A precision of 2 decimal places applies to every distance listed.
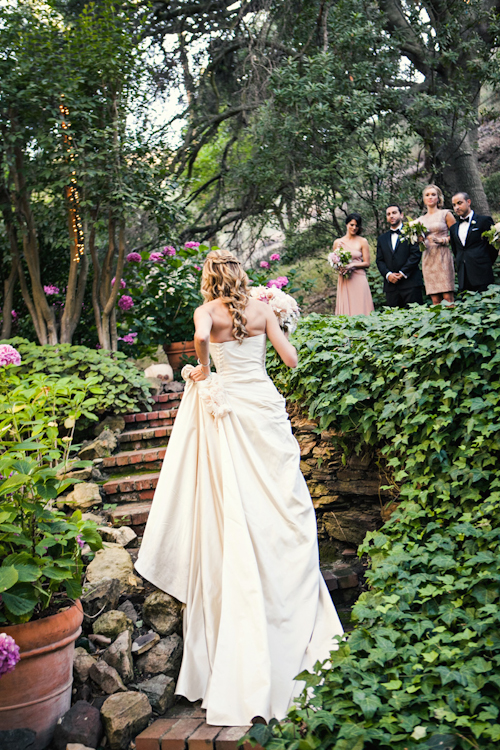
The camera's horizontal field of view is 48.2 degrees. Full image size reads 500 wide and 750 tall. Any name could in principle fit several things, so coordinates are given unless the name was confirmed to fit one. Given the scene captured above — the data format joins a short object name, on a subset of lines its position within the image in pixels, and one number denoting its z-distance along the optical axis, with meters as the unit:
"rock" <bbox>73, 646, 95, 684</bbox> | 2.85
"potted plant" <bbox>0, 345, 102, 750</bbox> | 2.41
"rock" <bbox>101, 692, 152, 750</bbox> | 2.58
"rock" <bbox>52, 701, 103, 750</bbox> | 2.47
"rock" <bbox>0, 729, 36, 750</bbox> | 2.33
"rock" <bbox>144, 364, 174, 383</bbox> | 7.34
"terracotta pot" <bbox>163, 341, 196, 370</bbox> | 7.71
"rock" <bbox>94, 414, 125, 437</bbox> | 5.67
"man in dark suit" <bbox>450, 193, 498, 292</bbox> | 6.08
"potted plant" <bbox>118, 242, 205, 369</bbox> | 7.66
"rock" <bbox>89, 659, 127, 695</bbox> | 2.80
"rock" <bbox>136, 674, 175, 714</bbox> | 2.84
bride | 2.80
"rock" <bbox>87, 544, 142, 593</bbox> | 3.46
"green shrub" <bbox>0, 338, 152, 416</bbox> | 5.71
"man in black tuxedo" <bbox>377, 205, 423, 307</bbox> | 6.83
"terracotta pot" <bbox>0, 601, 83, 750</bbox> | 2.43
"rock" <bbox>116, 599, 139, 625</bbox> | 3.32
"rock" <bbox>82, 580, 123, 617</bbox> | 3.17
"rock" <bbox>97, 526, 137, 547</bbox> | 3.93
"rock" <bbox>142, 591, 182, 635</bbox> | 3.24
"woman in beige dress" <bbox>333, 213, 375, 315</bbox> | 7.16
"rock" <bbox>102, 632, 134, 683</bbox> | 2.90
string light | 6.21
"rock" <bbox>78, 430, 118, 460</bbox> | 5.23
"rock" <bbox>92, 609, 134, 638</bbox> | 3.10
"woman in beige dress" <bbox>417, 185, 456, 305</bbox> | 6.62
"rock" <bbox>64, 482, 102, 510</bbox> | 4.46
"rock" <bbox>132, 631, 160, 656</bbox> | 3.09
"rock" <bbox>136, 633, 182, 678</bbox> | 3.03
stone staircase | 4.45
